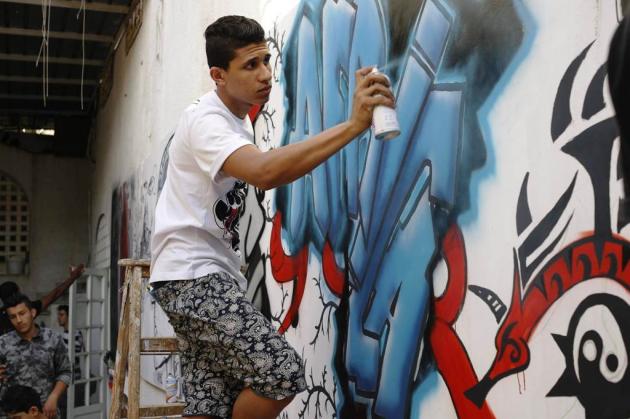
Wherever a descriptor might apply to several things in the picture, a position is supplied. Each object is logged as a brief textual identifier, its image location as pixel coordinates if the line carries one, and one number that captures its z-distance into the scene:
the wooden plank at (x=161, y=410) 3.90
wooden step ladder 3.65
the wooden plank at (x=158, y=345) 3.84
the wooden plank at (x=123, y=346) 3.81
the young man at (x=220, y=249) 2.40
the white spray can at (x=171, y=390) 5.41
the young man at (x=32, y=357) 6.30
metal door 10.87
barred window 15.91
